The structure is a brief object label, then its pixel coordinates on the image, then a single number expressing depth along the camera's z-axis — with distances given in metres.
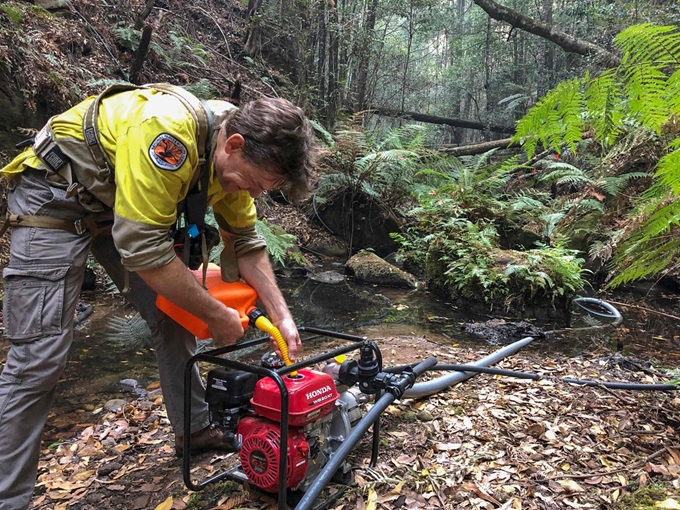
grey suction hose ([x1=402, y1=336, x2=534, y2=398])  2.63
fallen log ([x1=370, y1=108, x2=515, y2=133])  13.41
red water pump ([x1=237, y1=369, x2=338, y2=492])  1.75
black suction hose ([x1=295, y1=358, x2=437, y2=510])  1.52
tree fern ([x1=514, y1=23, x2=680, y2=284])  2.14
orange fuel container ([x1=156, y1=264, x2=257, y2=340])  1.88
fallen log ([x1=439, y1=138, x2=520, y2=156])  12.53
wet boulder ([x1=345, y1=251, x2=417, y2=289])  6.98
